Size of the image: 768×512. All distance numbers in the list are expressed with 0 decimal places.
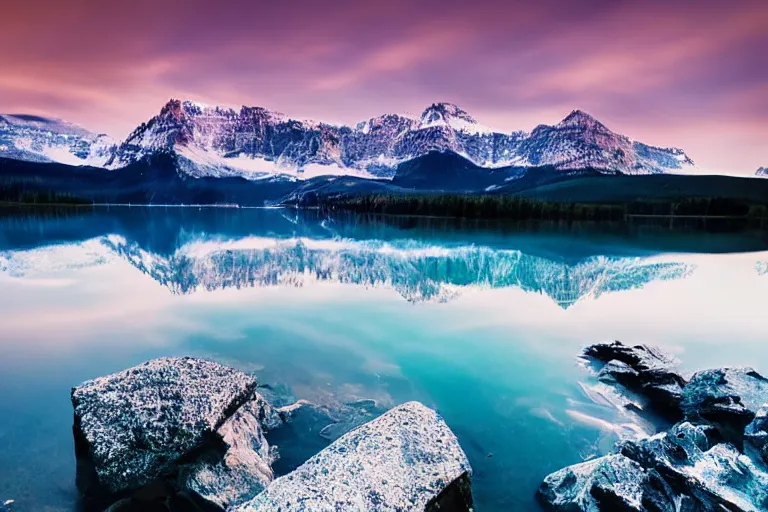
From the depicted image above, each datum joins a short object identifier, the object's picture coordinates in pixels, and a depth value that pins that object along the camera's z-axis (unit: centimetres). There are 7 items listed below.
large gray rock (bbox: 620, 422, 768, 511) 677
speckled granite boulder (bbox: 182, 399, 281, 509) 723
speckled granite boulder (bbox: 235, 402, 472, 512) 582
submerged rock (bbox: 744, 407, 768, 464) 759
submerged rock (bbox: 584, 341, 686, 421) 1203
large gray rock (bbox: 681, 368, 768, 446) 942
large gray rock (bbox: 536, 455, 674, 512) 713
